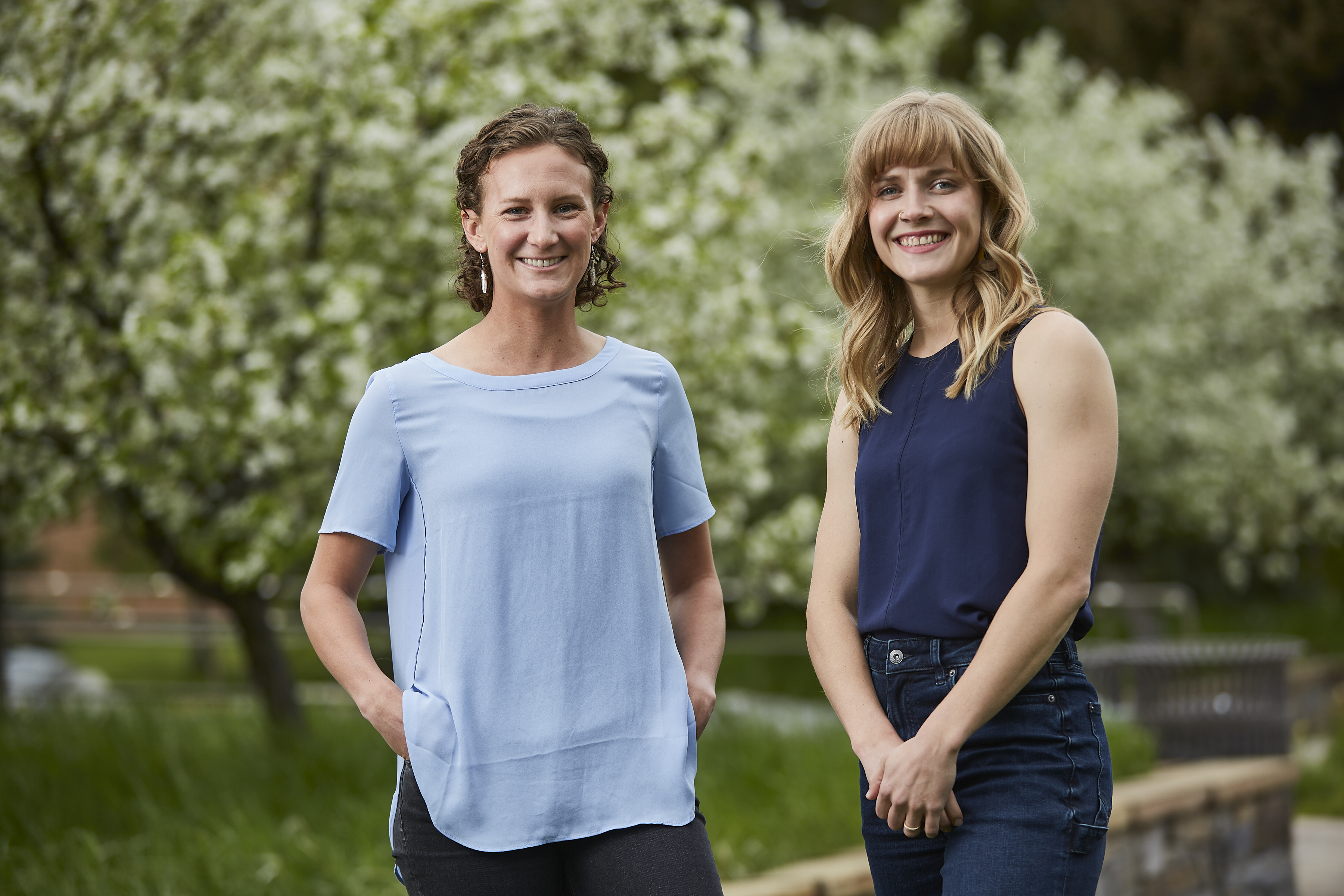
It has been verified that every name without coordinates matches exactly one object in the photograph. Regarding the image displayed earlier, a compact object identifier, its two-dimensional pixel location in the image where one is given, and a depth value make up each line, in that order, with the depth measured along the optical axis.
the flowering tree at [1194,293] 18.86
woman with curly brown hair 4.82
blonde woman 4.84
